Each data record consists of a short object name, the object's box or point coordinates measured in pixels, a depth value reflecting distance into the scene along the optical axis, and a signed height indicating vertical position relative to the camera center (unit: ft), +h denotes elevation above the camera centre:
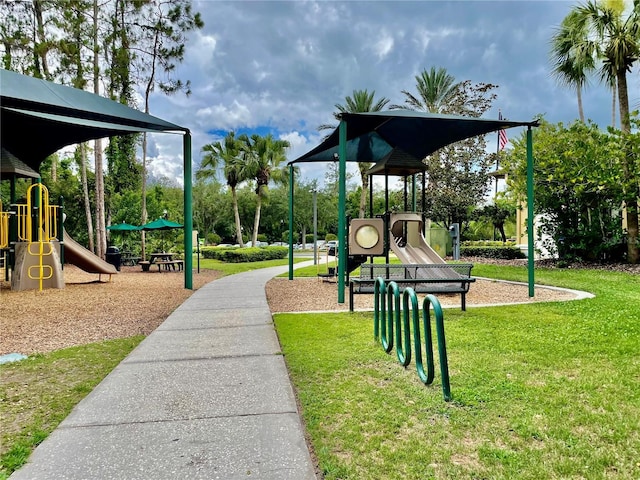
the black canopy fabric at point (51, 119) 21.97 +9.67
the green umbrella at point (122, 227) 61.16 +2.84
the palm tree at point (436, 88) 87.66 +31.58
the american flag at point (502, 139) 85.10 +20.59
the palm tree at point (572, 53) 47.26 +21.92
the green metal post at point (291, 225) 42.20 +2.04
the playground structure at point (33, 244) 34.94 +0.37
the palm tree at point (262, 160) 97.55 +19.66
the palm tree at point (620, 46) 45.42 +20.70
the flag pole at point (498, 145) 78.41 +19.88
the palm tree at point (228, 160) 96.02 +19.26
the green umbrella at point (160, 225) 56.65 +2.81
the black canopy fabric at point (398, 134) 26.78 +8.25
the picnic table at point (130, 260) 67.05 -2.04
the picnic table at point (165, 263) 55.11 -2.07
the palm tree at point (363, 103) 100.12 +32.92
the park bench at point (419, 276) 23.04 -1.94
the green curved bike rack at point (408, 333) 10.56 -2.62
